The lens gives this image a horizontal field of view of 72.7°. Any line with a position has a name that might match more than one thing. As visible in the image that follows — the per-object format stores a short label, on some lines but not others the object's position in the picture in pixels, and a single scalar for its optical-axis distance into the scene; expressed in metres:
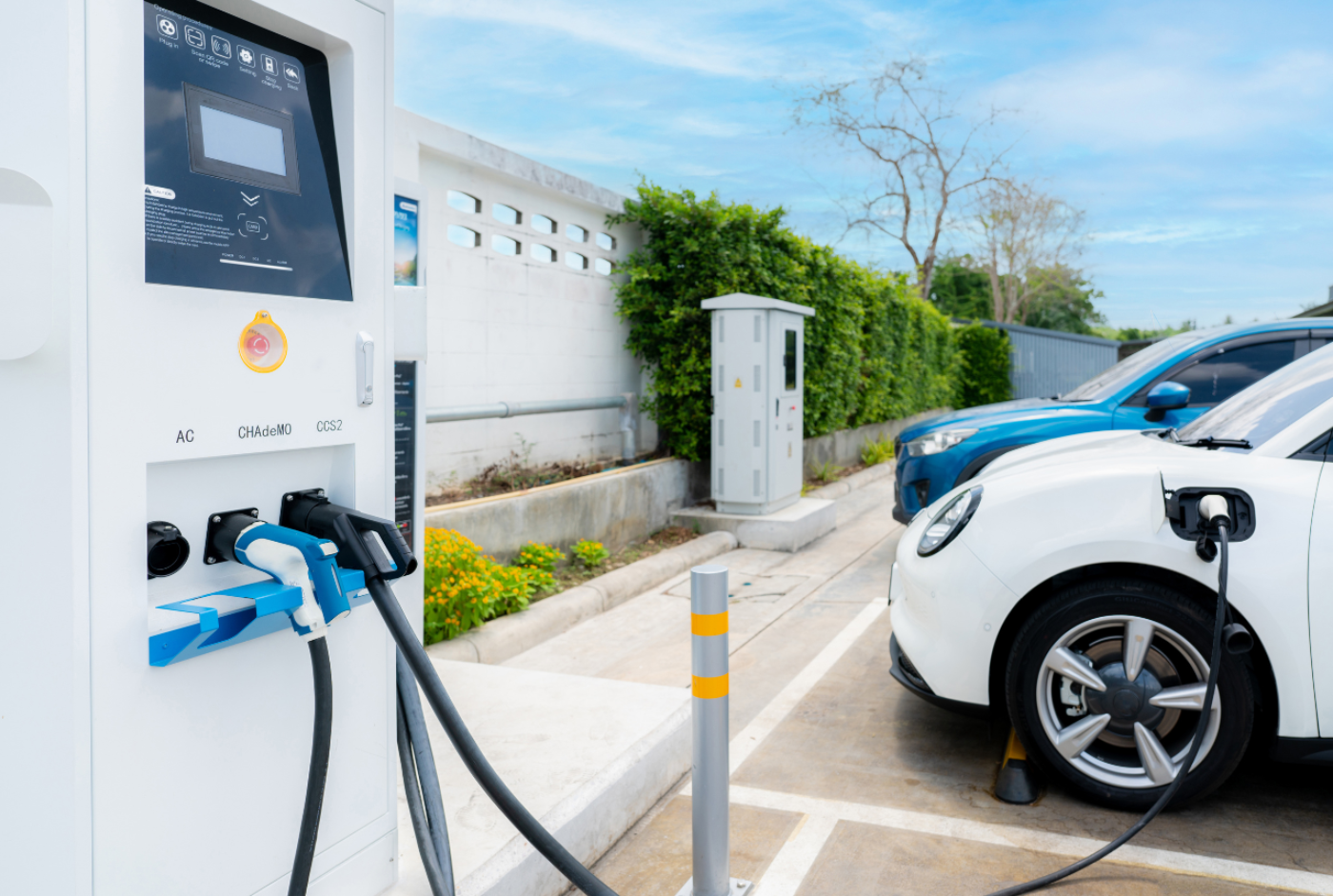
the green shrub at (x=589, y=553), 6.55
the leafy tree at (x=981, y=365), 21.62
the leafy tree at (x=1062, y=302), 38.72
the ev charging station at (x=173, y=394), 1.35
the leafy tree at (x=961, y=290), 46.97
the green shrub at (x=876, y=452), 13.47
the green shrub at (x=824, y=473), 11.32
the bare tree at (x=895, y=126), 25.22
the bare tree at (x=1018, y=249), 33.41
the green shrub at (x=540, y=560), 5.79
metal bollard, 2.31
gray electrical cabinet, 7.95
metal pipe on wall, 6.24
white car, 2.74
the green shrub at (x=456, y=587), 4.56
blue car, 5.64
